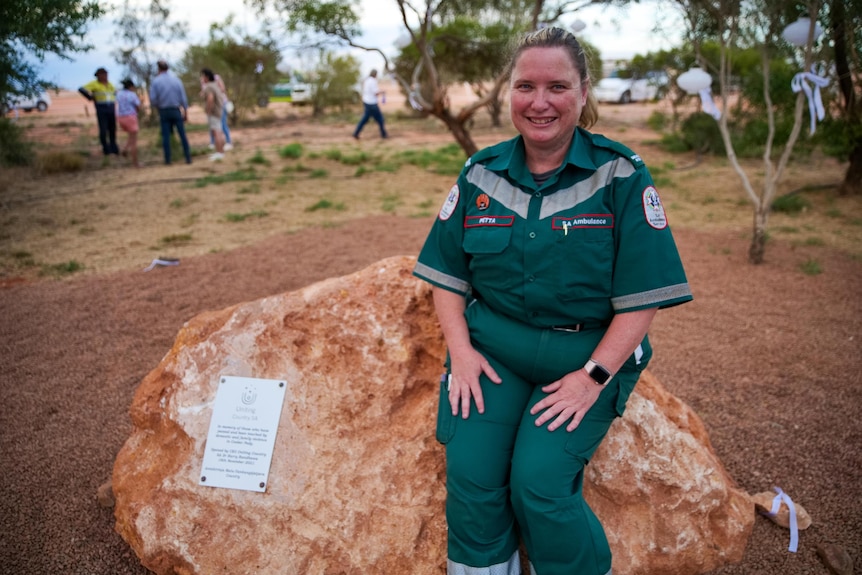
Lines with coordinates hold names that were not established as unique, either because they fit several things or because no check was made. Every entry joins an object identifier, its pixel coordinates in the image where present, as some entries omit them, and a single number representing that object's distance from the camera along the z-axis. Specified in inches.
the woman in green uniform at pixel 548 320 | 73.8
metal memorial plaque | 91.0
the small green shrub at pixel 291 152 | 484.1
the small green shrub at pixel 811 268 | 223.9
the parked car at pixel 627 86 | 512.4
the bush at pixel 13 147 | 390.3
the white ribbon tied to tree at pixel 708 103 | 212.5
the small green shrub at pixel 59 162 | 414.6
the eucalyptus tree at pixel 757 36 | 204.2
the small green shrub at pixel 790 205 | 315.6
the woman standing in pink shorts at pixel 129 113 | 440.1
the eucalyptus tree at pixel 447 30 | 335.6
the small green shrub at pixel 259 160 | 458.0
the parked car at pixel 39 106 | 1006.3
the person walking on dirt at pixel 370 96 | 560.1
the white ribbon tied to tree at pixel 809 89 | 192.7
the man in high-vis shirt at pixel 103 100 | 444.5
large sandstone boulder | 85.6
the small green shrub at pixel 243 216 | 304.3
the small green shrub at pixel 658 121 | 604.4
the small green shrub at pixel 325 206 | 328.5
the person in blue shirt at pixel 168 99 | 426.3
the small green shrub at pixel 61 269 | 225.0
